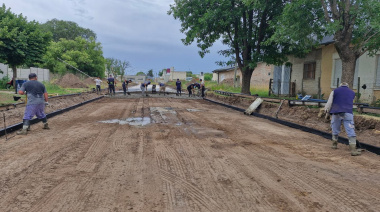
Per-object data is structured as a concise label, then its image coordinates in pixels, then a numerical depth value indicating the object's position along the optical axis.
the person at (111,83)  22.48
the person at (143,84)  24.50
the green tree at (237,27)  15.92
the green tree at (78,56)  41.62
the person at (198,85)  26.16
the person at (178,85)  26.53
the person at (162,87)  27.17
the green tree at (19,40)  19.45
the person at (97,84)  23.55
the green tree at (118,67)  83.06
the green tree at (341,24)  9.59
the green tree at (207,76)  83.47
